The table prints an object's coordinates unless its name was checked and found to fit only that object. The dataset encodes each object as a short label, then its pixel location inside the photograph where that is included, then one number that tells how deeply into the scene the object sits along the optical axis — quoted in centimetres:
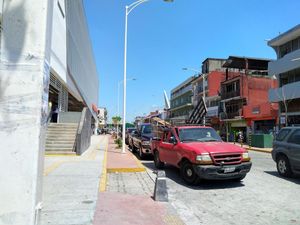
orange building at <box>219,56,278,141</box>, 2823
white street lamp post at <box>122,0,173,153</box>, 1366
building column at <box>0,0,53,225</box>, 261
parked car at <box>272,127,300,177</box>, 744
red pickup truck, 631
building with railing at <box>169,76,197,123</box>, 5473
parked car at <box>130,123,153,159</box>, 1224
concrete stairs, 1221
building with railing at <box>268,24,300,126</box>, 2295
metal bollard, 520
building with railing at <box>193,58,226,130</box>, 3943
